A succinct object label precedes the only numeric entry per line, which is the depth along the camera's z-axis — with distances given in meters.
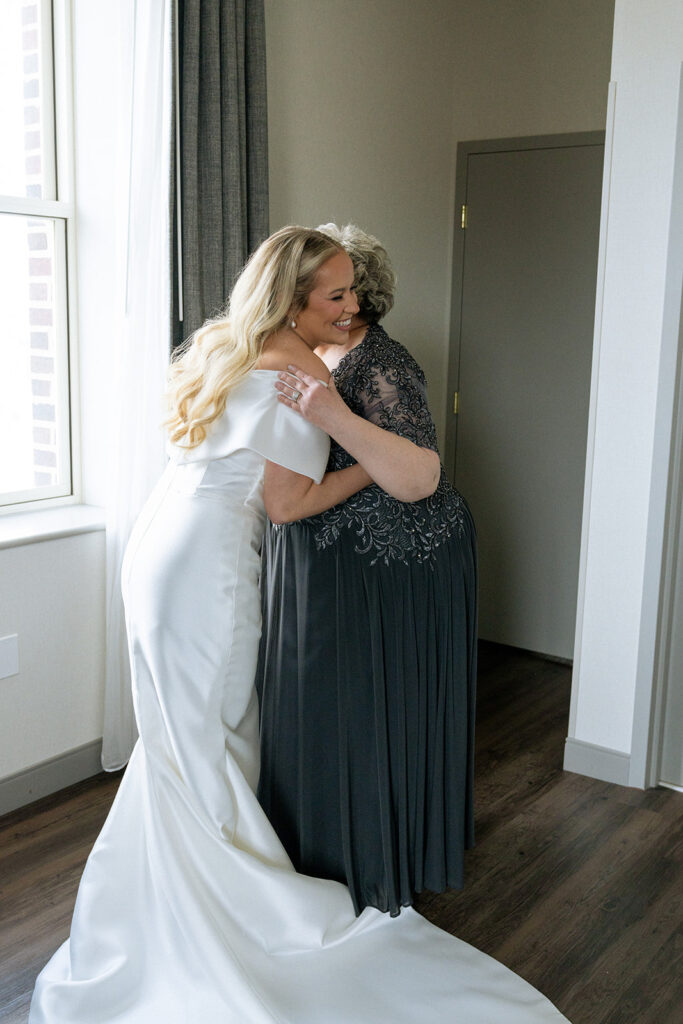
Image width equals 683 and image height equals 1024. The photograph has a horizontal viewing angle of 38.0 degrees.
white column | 2.89
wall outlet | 2.82
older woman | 2.25
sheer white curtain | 2.86
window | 3.00
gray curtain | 2.92
